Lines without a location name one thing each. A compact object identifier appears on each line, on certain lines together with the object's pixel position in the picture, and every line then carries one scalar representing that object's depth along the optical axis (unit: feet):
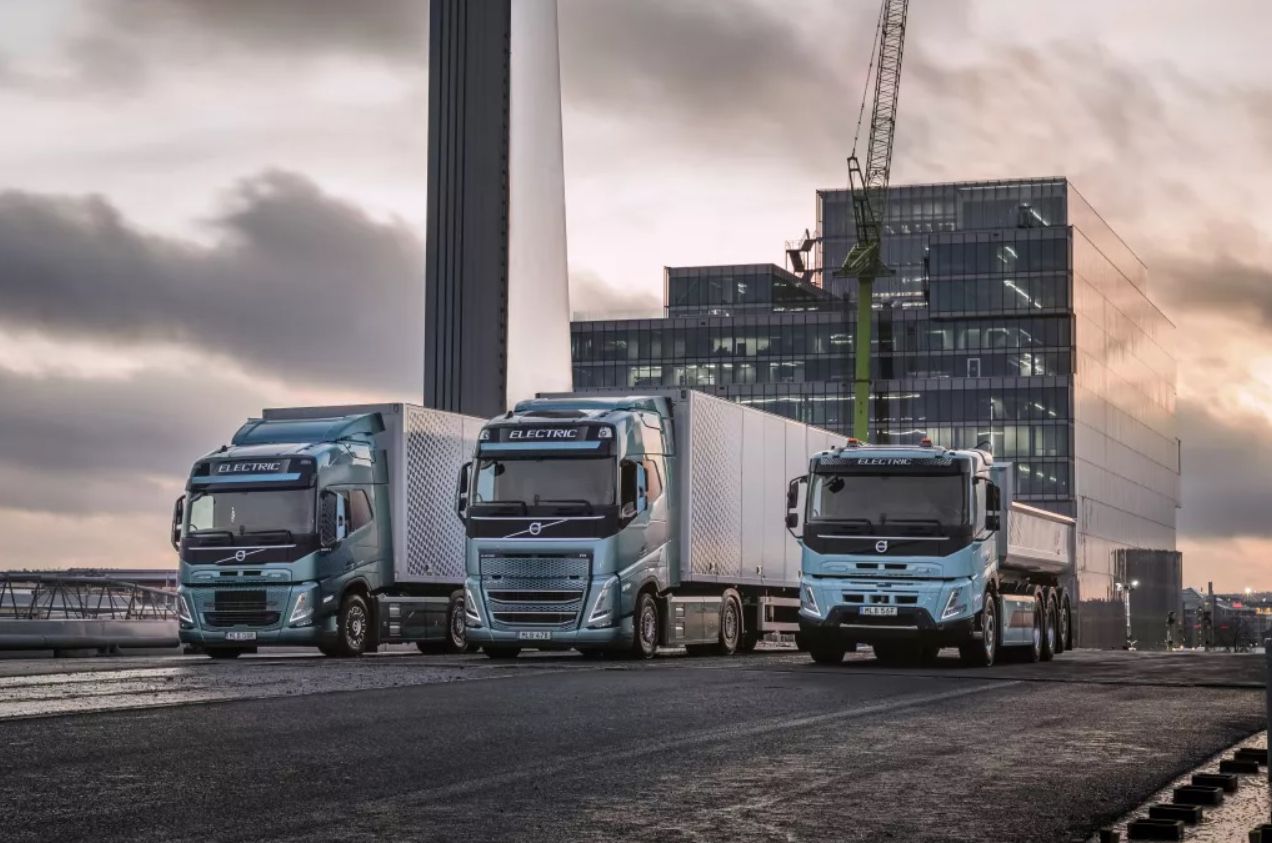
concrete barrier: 98.58
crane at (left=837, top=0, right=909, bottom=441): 388.78
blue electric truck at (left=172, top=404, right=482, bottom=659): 87.86
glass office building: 390.42
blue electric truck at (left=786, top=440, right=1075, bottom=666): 79.30
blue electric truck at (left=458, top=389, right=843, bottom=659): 83.20
